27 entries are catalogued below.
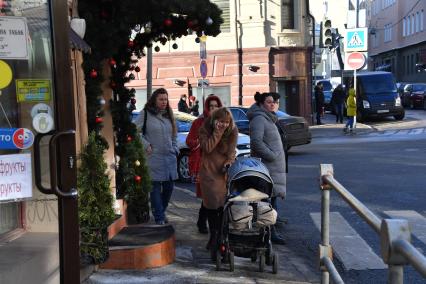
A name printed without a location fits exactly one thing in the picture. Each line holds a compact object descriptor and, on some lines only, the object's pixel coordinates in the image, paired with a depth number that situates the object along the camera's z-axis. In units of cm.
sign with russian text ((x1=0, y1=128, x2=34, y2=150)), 656
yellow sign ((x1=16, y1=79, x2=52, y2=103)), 669
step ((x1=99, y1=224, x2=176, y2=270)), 1093
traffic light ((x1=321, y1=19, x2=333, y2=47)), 4347
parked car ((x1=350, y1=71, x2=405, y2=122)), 5197
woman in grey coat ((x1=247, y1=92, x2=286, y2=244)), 1363
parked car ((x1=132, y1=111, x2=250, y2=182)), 2398
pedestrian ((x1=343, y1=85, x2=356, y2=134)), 4406
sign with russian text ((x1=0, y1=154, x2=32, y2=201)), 658
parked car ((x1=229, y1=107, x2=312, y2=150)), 3187
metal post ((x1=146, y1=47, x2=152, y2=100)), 2015
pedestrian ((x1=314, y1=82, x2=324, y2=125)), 5484
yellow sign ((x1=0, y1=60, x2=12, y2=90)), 653
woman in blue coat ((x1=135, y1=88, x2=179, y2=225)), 1418
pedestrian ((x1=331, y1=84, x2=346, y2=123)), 5356
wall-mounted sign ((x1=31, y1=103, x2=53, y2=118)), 669
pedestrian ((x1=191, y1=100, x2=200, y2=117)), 4967
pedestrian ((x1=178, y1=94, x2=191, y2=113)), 4884
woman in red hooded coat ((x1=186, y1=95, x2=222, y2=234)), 1344
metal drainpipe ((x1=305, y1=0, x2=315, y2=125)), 5475
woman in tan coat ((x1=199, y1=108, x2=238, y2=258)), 1198
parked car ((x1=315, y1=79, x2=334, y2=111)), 7404
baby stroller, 1093
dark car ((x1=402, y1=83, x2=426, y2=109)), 7219
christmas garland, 1127
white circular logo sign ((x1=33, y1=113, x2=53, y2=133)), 669
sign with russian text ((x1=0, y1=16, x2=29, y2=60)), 650
